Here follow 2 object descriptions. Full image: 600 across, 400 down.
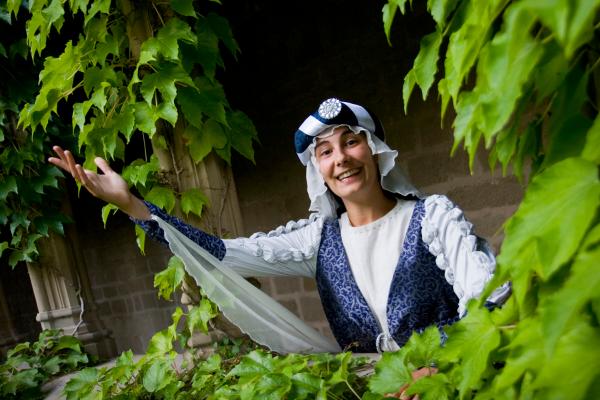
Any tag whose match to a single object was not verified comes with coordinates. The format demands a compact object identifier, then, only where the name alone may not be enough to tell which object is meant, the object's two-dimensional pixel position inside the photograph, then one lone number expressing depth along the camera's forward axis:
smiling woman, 1.69
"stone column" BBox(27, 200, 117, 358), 3.29
